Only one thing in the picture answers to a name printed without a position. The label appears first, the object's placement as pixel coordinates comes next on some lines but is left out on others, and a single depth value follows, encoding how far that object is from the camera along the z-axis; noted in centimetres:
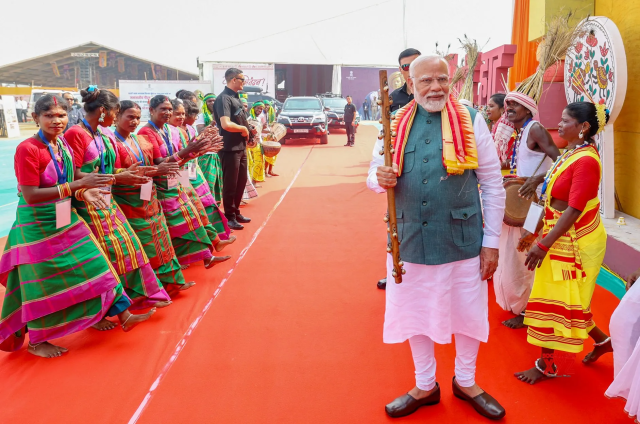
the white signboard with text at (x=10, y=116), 1488
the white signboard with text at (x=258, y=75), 2395
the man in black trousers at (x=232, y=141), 557
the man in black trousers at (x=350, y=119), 1627
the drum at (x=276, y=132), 1061
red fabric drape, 697
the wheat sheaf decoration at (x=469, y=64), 709
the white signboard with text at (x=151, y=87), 1822
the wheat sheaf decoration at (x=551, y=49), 431
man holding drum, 315
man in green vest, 208
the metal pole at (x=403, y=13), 1803
